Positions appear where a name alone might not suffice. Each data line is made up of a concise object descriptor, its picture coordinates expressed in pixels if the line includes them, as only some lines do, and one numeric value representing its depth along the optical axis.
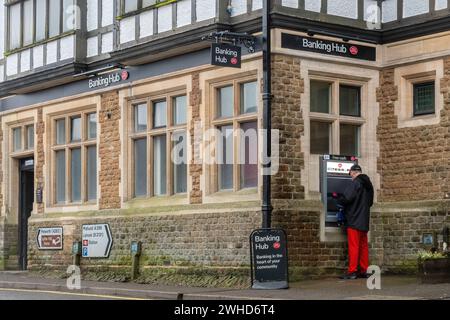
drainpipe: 18.08
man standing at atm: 19.19
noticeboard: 17.77
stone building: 19.52
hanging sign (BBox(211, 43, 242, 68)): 18.66
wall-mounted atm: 19.72
